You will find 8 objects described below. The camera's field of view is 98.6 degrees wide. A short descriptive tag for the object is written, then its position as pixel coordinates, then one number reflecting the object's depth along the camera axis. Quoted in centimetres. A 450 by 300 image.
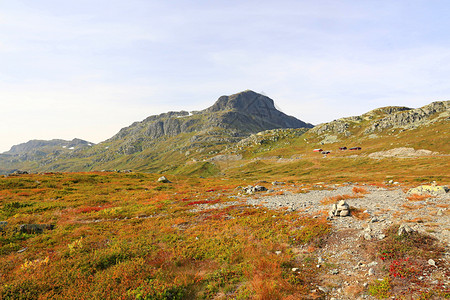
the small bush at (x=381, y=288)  798
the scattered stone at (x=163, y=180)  6427
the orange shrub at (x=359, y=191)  3025
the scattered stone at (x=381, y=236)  1221
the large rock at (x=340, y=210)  1795
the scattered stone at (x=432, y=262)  924
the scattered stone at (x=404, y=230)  1182
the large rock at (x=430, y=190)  2480
